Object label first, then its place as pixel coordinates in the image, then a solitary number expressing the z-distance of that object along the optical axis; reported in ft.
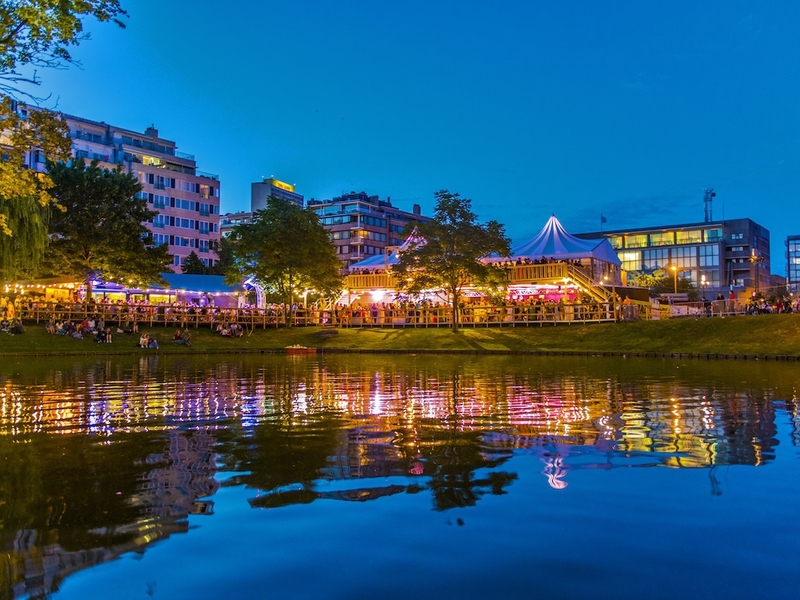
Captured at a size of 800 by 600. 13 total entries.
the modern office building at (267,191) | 499.10
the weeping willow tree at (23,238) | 133.90
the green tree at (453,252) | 177.78
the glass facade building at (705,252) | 470.39
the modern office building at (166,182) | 338.34
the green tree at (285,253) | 197.98
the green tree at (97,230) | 183.01
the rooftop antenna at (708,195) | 498.40
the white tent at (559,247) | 190.90
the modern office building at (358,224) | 472.44
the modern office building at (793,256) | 614.09
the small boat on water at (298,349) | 156.15
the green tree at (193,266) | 309.22
